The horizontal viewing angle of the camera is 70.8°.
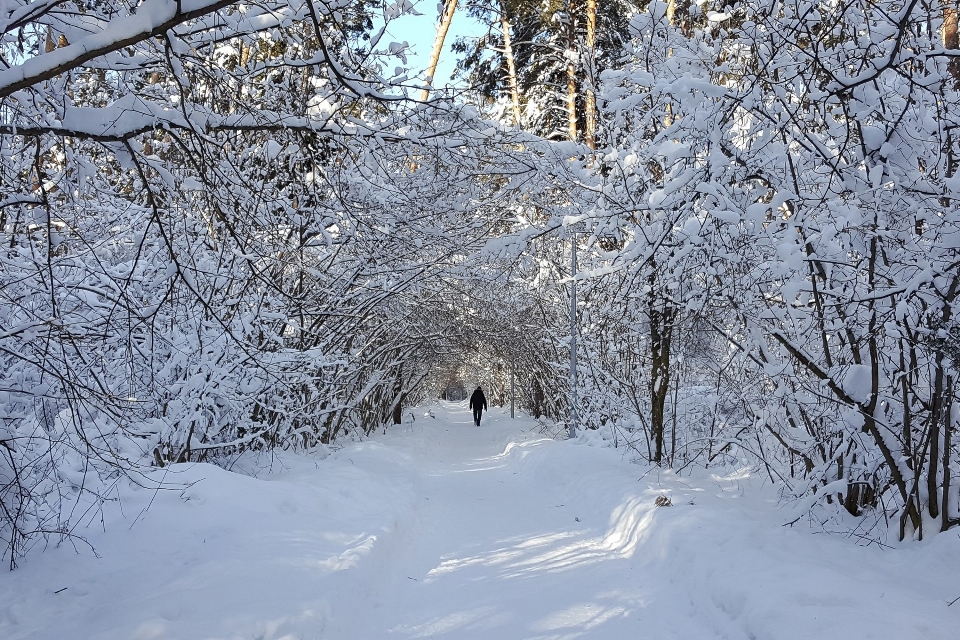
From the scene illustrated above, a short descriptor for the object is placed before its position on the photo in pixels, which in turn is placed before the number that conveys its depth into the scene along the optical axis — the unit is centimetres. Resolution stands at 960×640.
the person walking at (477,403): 2956
